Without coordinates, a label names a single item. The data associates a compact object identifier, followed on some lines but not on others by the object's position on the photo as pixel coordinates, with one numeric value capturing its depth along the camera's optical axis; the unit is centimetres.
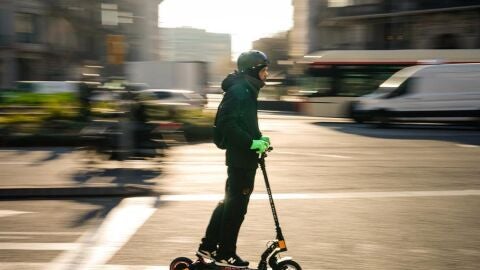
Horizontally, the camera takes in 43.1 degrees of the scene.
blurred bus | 2303
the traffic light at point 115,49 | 1135
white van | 2028
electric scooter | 447
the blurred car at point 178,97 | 2477
